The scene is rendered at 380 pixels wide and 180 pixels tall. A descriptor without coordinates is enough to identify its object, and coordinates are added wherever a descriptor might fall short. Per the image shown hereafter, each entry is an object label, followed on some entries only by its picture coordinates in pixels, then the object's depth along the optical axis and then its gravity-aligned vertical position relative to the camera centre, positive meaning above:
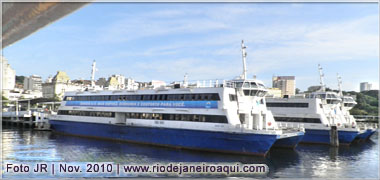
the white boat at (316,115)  34.59 -2.11
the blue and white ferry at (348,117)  37.69 -2.66
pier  47.01 -3.49
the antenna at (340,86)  44.83 +1.74
